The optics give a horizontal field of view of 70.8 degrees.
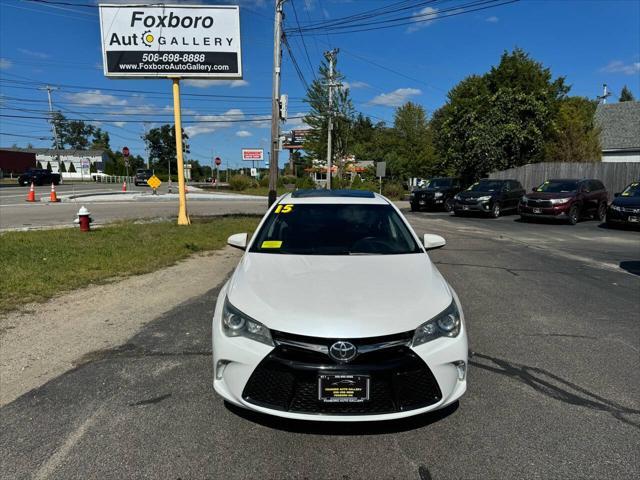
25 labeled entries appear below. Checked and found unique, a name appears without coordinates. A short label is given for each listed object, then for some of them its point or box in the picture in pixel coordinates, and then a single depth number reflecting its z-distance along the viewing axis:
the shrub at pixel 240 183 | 44.64
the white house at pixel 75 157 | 94.88
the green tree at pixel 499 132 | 27.86
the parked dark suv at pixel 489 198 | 19.44
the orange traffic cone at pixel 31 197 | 24.12
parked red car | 16.50
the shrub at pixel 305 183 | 42.33
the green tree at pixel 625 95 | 96.59
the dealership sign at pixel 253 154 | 82.00
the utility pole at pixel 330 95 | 34.03
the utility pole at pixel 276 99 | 16.64
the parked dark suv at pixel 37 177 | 42.88
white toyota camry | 2.57
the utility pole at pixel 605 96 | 58.01
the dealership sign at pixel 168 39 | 13.10
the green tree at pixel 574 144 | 28.81
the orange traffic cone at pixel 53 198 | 23.92
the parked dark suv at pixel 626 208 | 14.61
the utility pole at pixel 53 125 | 58.30
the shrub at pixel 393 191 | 36.27
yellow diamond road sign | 22.15
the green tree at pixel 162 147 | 111.44
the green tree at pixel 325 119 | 36.47
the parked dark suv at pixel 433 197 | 23.59
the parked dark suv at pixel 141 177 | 58.44
